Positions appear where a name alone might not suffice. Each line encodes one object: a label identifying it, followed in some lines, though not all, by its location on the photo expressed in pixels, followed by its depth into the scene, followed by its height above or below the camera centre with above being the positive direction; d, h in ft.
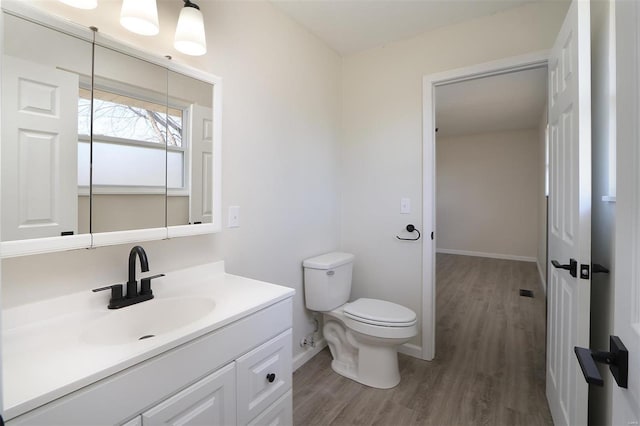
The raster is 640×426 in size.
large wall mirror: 3.09 +0.85
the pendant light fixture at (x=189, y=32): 4.39 +2.58
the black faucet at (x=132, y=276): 3.90 -0.83
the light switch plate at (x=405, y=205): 7.75 +0.20
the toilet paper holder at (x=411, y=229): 7.64 -0.39
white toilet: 6.26 -2.33
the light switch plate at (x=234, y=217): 5.56 -0.09
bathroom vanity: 2.36 -1.34
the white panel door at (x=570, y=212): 4.01 +0.04
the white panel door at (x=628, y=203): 1.70 +0.06
